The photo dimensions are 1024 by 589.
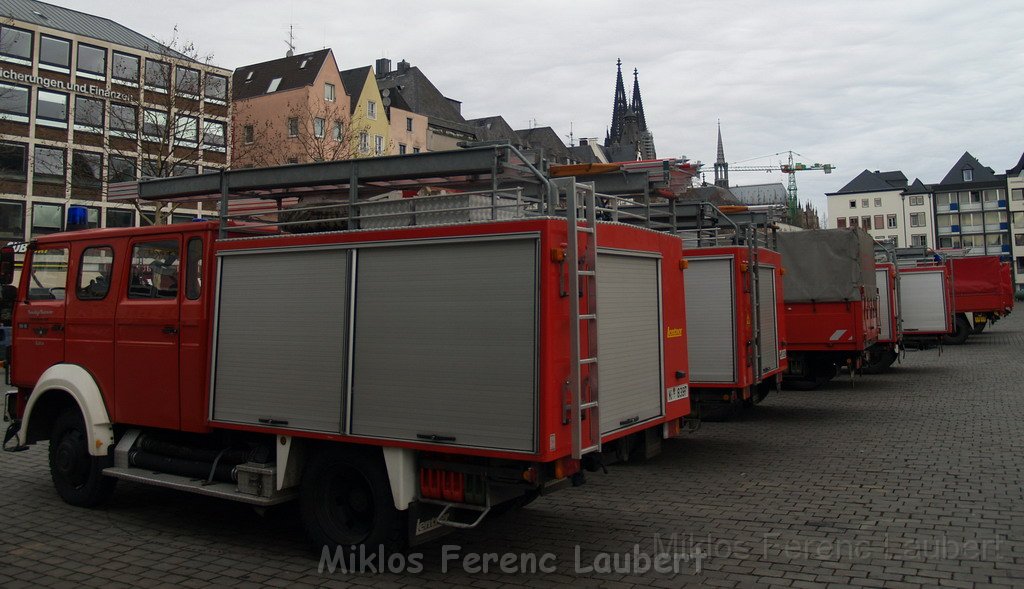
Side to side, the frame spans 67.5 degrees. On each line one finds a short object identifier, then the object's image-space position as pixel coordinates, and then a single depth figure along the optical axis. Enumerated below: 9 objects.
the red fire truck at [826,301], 13.00
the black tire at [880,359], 17.48
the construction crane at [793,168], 166.88
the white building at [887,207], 99.19
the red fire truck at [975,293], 27.22
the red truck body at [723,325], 8.98
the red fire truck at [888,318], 16.86
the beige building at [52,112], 38.06
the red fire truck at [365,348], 4.79
